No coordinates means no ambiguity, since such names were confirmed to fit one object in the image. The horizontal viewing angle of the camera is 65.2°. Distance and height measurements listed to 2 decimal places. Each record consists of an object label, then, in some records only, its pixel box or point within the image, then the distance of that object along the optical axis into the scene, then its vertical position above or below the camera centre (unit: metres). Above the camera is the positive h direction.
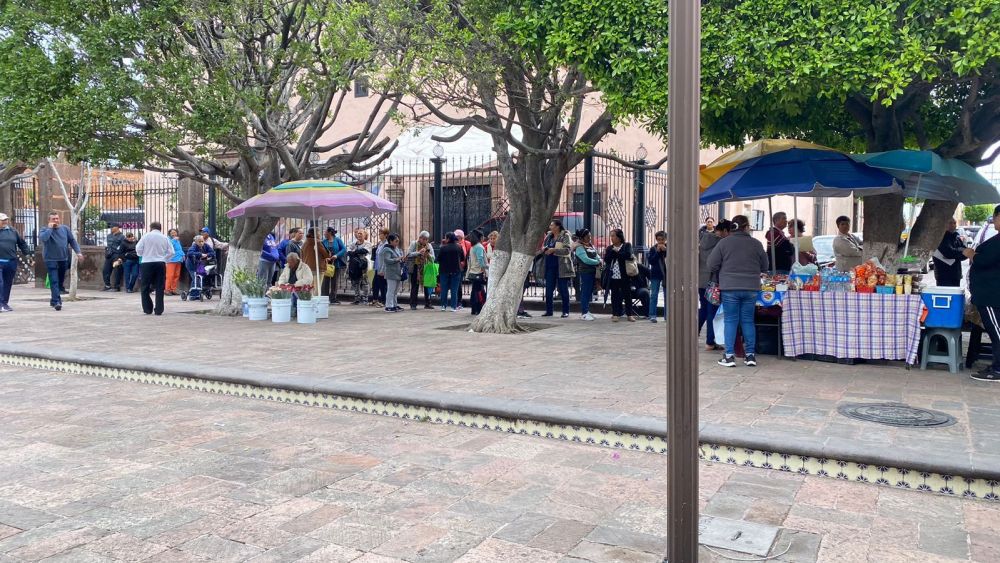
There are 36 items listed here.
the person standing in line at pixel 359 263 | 17.44 +0.16
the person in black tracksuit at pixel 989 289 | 7.90 -0.22
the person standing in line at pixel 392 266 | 16.08 +0.07
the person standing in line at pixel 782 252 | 11.47 +0.24
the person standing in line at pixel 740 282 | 8.84 -0.15
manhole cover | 6.00 -1.18
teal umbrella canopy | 8.96 +1.09
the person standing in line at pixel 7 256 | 15.02 +0.31
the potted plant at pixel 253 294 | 14.27 -0.43
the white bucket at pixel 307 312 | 13.59 -0.73
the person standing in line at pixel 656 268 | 13.24 +0.01
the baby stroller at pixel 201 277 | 19.23 -0.16
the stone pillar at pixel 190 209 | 21.28 +1.70
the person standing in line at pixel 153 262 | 14.53 +0.17
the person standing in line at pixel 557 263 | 14.34 +0.12
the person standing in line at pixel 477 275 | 15.27 -0.11
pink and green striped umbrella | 12.68 +1.16
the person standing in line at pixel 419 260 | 16.36 +0.21
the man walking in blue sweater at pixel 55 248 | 15.63 +0.47
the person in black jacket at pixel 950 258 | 11.46 +0.14
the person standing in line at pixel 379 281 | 16.66 -0.24
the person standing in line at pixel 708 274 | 9.87 -0.07
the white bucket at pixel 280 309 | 13.80 -0.68
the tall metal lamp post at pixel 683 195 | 3.04 +0.29
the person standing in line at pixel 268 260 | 16.11 +0.22
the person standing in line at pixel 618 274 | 13.65 -0.09
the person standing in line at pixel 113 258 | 21.53 +0.36
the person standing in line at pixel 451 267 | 15.70 +0.05
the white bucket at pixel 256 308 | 14.25 -0.68
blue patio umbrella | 9.14 +1.09
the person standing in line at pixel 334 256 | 17.22 +0.30
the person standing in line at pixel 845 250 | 11.03 +0.26
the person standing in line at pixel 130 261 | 21.17 +0.27
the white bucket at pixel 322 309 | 14.63 -0.73
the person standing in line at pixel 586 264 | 13.83 +0.09
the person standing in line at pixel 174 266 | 20.16 +0.13
